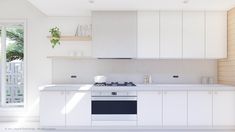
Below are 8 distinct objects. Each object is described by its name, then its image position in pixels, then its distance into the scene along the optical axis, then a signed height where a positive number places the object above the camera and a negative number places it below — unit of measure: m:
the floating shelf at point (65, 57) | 5.12 +0.13
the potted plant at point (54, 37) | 5.04 +0.52
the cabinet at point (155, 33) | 4.89 +0.58
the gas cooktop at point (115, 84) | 4.82 -0.38
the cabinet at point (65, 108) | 4.54 -0.76
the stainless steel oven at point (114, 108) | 4.52 -0.76
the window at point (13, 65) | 5.46 -0.02
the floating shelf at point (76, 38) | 5.06 +0.50
